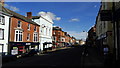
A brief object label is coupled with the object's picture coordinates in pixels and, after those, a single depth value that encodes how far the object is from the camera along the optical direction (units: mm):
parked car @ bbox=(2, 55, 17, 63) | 10988
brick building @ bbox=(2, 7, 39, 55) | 17194
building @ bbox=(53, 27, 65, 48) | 43568
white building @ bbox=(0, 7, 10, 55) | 15771
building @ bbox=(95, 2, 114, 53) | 13670
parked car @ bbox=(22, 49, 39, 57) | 15657
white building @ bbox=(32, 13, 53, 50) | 25701
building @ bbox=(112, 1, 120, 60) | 7865
